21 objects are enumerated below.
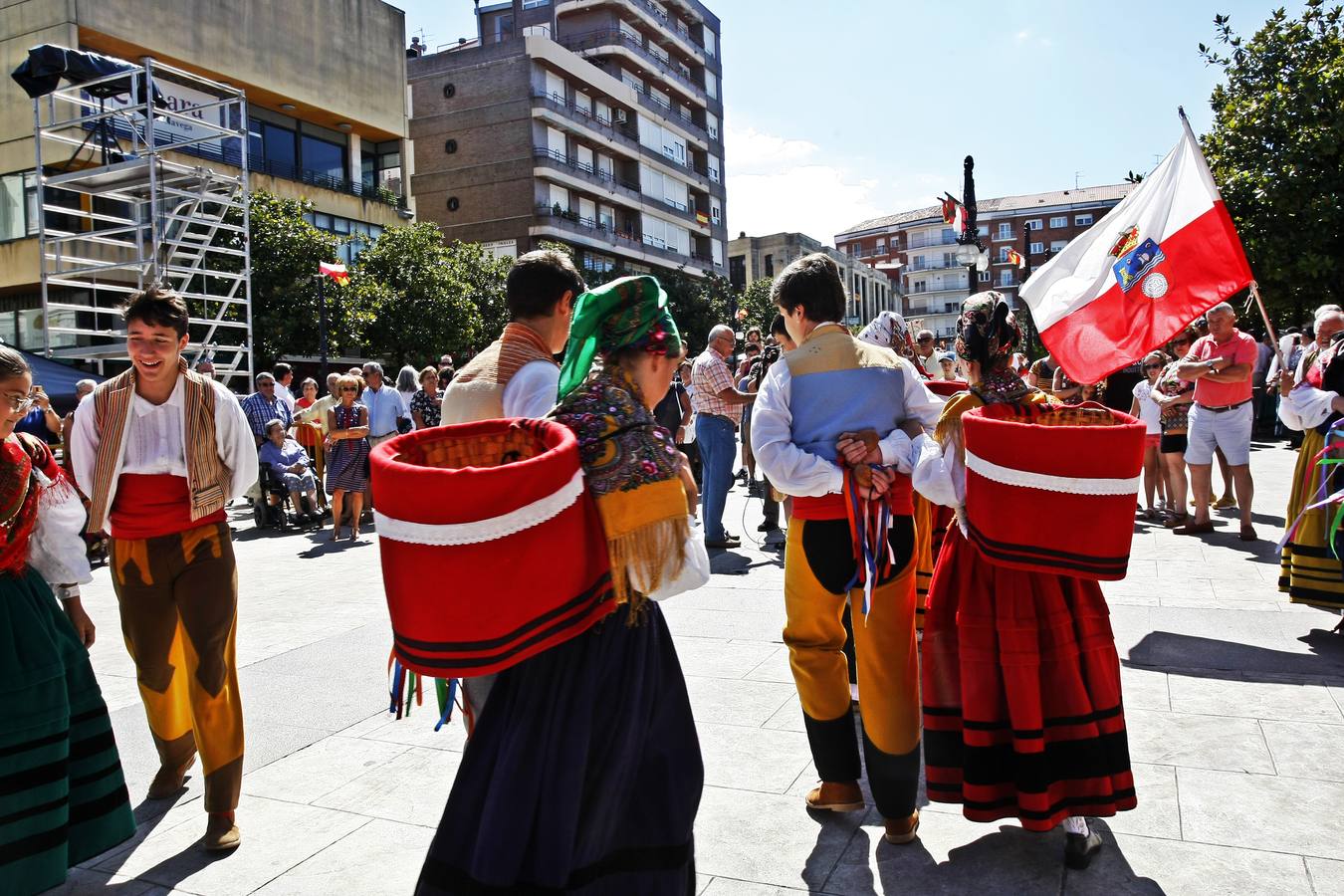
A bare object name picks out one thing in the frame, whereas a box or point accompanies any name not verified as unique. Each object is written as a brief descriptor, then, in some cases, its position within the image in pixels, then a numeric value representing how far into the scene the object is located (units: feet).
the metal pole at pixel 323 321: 67.92
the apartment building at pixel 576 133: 154.81
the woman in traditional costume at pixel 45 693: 9.69
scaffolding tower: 48.47
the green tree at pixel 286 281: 76.84
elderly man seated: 37.96
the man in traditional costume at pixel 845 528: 10.74
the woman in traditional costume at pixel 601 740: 6.88
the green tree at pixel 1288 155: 59.31
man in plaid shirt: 28.71
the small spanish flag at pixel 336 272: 69.31
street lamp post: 50.42
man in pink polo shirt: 25.64
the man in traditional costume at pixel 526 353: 9.64
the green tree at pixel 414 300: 92.84
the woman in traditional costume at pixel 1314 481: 17.17
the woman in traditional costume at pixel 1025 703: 9.89
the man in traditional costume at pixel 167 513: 11.59
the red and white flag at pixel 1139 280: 15.85
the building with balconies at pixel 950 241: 310.04
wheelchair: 38.14
